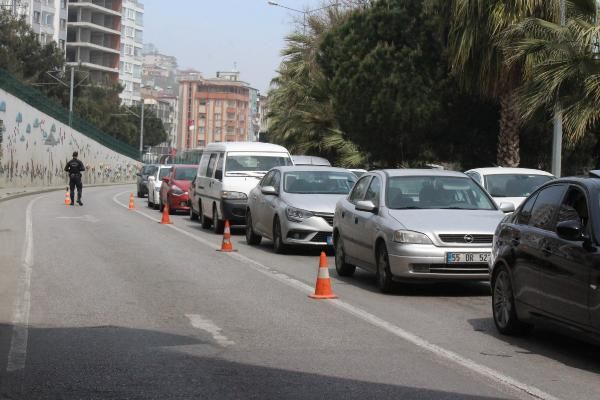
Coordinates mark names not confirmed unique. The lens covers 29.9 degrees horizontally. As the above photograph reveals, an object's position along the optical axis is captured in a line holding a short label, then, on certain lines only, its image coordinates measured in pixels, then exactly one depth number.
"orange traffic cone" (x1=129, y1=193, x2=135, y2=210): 37.72
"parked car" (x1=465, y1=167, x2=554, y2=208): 20.34
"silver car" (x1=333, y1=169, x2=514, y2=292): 13.19
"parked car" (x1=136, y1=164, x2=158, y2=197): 48.97
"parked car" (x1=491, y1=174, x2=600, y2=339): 8.61
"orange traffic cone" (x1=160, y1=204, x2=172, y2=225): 28.67
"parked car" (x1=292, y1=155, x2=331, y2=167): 31.72
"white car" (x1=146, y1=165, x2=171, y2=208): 38.44
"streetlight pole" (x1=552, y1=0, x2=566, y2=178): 25.51
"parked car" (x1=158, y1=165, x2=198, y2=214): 33.72
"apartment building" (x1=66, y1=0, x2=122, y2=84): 132.62
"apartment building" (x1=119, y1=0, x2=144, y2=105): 166.75
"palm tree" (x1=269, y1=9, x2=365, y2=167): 46.28
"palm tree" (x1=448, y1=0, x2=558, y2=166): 29.62
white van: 24.42
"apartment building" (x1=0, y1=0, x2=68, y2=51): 121.62
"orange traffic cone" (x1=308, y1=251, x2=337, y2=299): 13.04
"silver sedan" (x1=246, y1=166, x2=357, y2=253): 19.08
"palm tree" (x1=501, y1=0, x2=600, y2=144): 20.50
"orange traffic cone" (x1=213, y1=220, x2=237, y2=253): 19.97
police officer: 38.53
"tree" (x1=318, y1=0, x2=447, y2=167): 36.00
